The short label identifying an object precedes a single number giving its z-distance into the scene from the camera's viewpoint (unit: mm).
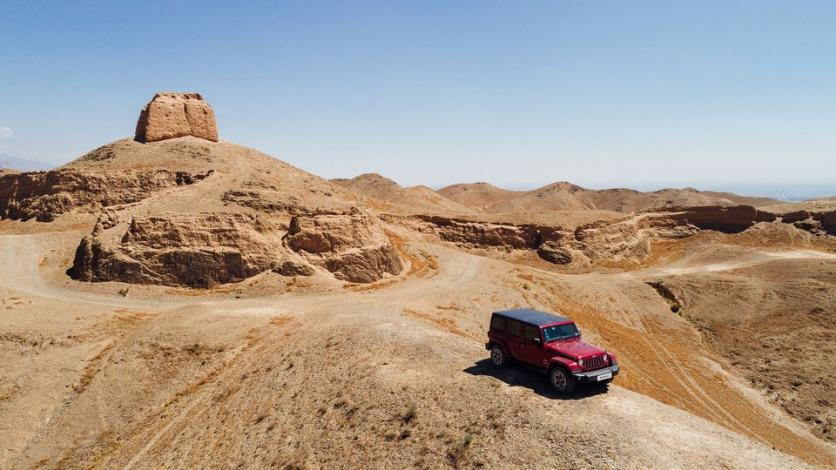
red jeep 13617
